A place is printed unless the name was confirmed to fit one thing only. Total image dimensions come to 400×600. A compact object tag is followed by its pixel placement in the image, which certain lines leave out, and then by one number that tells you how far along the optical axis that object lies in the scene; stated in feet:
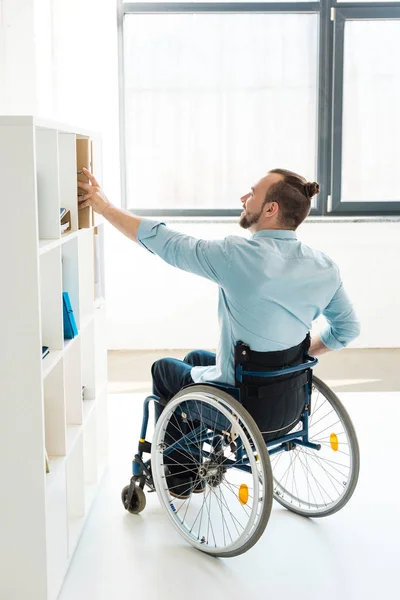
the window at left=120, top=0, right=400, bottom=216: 17.22
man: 7.52
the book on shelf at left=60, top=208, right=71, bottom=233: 7.77
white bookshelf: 6.27
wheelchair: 7.36
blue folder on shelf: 7.92
